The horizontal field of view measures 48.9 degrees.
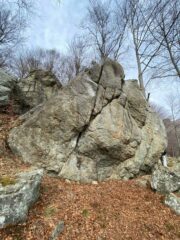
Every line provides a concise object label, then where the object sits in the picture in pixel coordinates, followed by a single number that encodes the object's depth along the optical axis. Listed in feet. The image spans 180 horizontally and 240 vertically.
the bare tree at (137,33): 51.12
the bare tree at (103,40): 59.06
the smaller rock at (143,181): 24.12
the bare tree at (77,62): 72.08
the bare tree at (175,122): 95.73
